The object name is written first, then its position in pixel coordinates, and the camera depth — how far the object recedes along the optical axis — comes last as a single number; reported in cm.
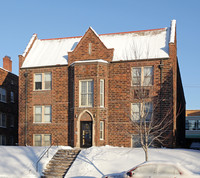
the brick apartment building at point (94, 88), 2750
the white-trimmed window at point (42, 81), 3041
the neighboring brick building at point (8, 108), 3744
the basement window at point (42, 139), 2995
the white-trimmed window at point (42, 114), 3019
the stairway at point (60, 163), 2175
